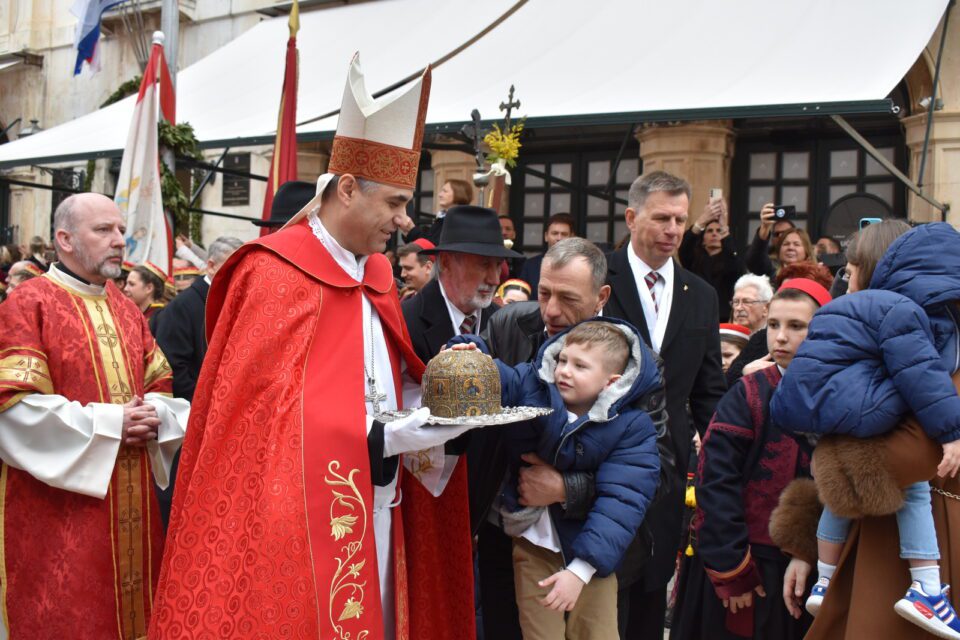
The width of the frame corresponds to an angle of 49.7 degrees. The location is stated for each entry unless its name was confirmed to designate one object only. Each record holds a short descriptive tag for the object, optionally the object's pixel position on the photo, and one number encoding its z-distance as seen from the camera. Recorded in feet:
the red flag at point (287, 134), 28.50
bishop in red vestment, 9.32
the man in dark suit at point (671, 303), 14.51
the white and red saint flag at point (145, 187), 27.68
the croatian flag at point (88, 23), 47.14
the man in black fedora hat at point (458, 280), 12.81
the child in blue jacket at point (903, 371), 9.96
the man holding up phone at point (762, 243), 23.16
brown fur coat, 10.19
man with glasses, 19.61
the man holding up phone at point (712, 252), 21.89
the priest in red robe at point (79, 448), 12.36
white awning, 23.58
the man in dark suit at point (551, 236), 23.64
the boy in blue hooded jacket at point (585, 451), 10.64
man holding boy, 11.55
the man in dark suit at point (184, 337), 18.67
